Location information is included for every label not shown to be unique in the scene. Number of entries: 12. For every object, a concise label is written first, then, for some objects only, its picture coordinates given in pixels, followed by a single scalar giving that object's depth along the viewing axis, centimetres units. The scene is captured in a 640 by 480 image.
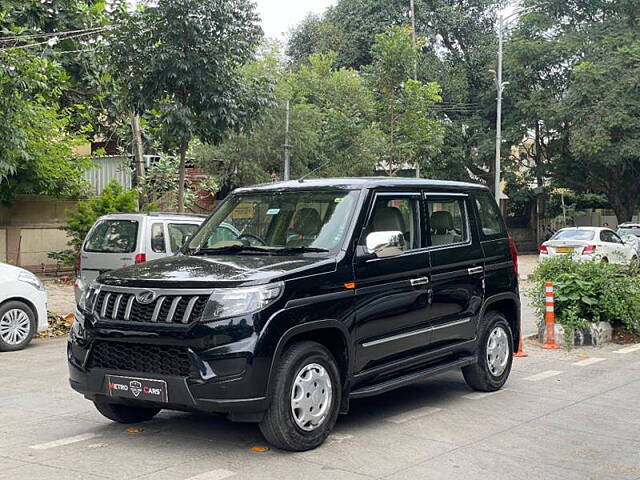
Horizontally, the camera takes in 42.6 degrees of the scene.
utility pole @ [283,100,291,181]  2752
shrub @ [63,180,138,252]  1858
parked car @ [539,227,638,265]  2442
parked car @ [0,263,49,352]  1104
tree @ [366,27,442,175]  2648
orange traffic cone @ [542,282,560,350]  1117
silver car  1271
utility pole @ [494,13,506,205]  3259
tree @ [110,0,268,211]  1451
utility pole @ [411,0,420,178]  4000
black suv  576
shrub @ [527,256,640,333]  1159
